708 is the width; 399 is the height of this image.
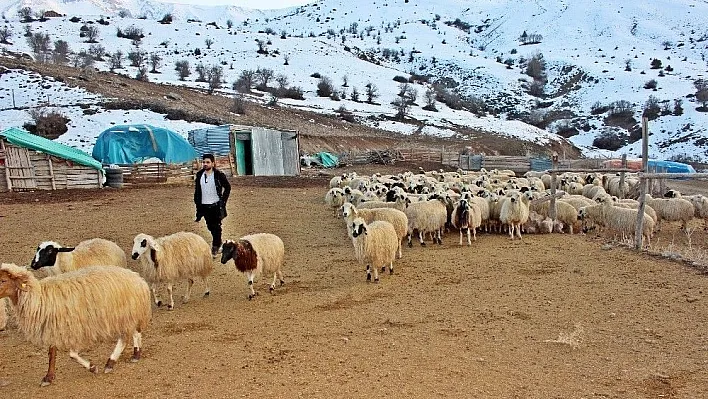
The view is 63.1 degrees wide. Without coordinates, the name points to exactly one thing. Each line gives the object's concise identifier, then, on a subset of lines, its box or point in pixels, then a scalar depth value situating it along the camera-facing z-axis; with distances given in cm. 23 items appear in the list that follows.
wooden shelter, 2316
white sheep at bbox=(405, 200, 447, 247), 1336
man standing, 1020
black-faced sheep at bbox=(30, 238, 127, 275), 777
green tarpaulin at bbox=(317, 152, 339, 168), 3966
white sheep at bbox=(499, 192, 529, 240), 1411
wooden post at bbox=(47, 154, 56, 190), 2393
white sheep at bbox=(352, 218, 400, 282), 995
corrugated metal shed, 3177
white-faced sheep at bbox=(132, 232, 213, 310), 852
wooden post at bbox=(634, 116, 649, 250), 1216
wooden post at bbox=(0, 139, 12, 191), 2303
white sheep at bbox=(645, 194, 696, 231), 1591
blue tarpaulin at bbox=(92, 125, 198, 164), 2808
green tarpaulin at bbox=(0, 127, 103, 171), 2328
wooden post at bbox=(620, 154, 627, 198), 1878
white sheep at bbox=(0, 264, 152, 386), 580
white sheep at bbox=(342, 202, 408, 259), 1182
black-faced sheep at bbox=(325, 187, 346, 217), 1850
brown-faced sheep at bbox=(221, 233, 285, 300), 892
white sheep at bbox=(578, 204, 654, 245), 1384
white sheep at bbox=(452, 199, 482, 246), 1347
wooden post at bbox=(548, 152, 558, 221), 1528
